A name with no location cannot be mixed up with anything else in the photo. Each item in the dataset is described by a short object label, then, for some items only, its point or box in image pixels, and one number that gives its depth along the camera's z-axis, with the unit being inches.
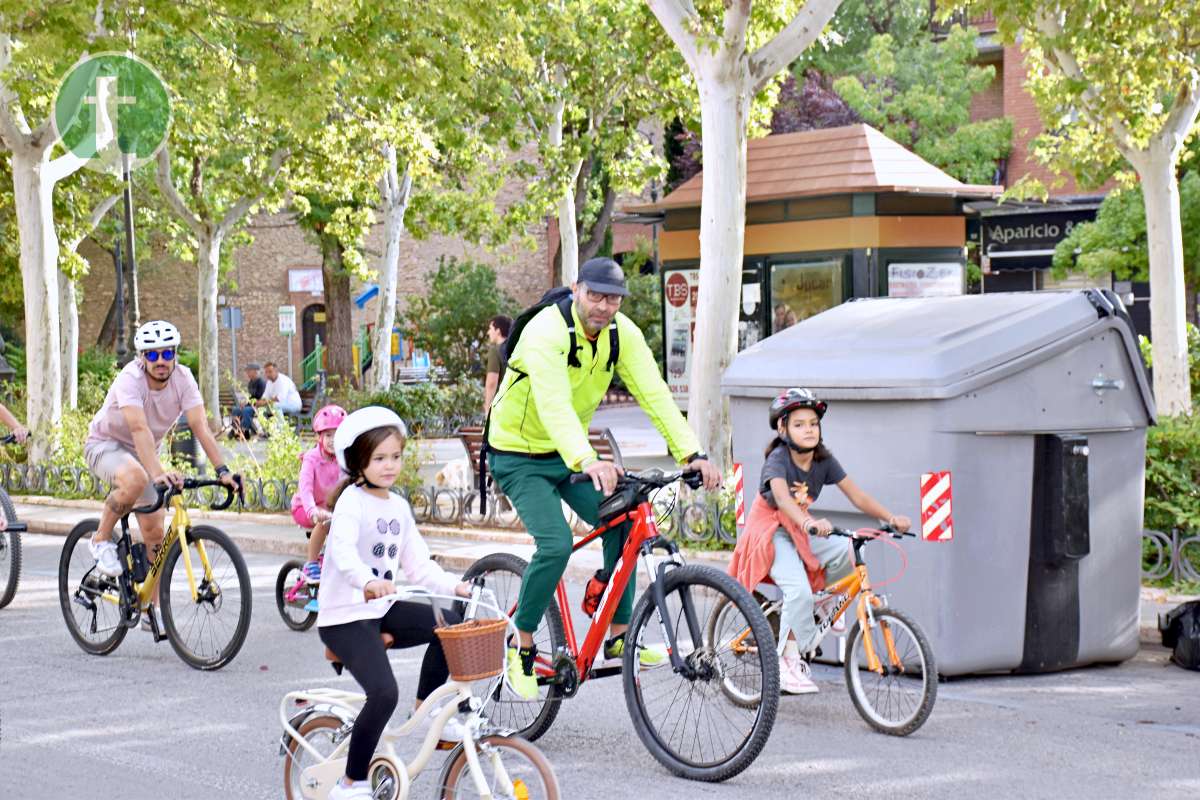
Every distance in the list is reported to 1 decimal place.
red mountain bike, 368.5
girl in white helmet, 308.7
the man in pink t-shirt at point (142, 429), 540.1
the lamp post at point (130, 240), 1694.4
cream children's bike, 285.8
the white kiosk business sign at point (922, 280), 1264.6
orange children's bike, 426.5
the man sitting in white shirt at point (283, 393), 1942.2
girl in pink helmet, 569.0
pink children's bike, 580.4
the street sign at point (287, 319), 3121.1
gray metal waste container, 490.3
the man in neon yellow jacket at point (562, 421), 388.9
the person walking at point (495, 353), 883.9
